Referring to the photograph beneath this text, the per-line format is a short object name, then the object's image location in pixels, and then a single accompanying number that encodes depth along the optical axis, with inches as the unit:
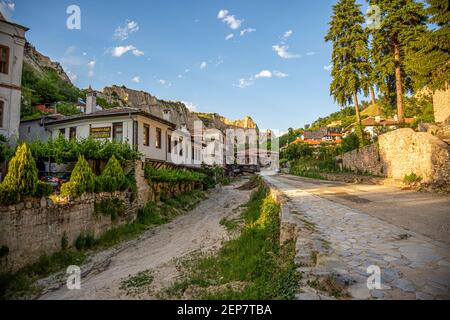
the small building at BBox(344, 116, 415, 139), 765.9
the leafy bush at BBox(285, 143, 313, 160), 1736.5
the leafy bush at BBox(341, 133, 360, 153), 962.7
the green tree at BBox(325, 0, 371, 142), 923.4
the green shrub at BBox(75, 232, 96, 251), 393.7
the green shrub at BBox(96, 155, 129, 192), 469.2
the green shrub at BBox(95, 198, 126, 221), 458.1
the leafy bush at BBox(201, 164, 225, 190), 1192.4
